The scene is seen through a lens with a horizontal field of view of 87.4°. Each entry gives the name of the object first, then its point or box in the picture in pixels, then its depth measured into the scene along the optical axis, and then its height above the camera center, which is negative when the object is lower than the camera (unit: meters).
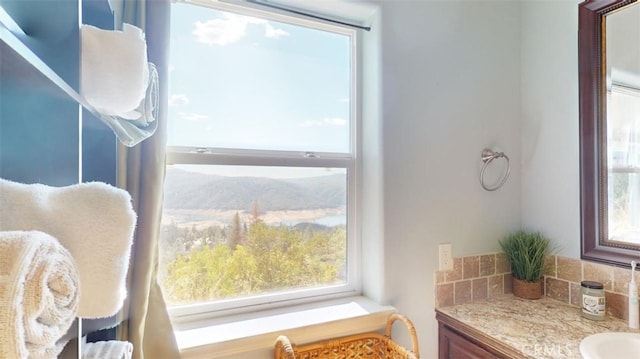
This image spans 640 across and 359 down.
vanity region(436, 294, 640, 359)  1.18 -0.58
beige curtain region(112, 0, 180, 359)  1.04 -0.06
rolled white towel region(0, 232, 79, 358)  0.28 -0.10
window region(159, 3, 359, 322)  1.34 +0.09
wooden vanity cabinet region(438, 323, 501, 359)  1.33 -0.70
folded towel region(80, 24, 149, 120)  0.58 +0.21
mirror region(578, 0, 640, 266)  1.40 +0.23
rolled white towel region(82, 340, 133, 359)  0.70 -0.37
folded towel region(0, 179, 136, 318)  0.38 -0.05
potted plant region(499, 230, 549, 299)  1.65 -0.39
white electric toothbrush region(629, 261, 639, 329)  1.30 -0.48
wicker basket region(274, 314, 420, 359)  1.26 -0.65
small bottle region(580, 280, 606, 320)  1.37 -0.49
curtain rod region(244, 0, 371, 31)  1.41 +0.76
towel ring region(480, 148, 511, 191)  1.72 +0.13
